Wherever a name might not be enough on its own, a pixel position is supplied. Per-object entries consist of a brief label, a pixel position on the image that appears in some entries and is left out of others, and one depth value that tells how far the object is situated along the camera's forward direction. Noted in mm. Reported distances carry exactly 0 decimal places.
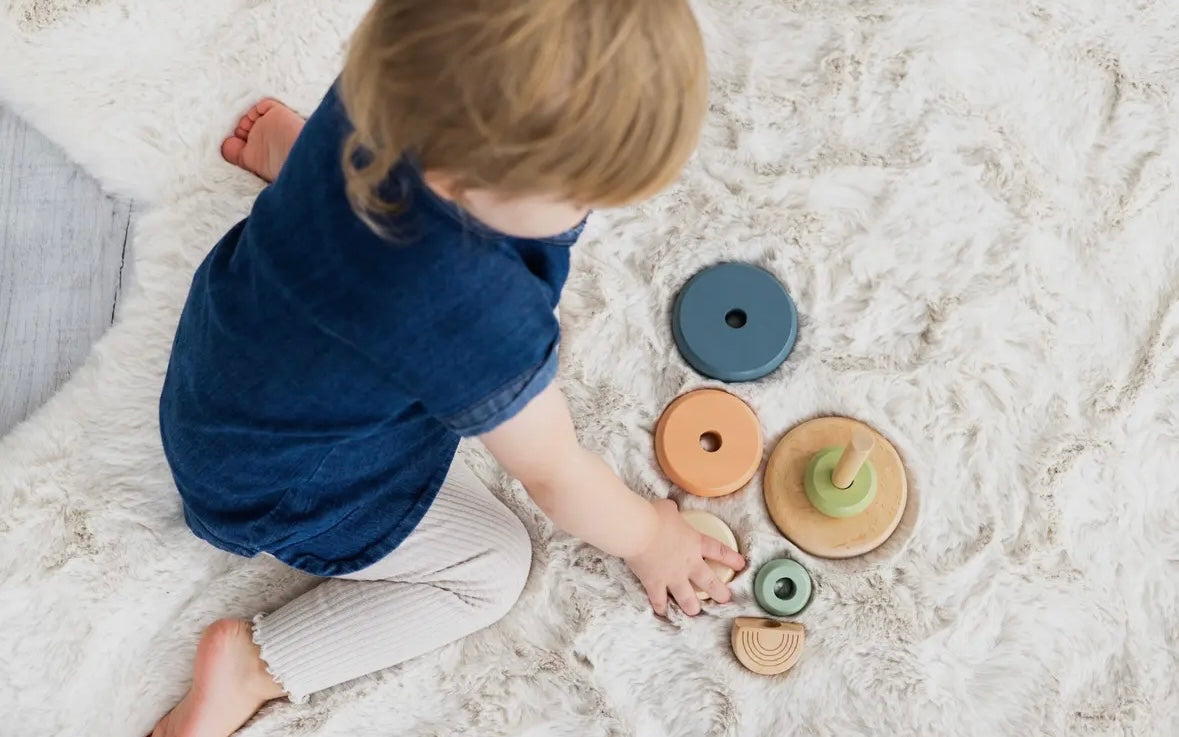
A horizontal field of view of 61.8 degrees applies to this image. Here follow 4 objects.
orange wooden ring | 808
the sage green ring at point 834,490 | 779
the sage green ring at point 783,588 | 780
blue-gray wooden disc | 832
